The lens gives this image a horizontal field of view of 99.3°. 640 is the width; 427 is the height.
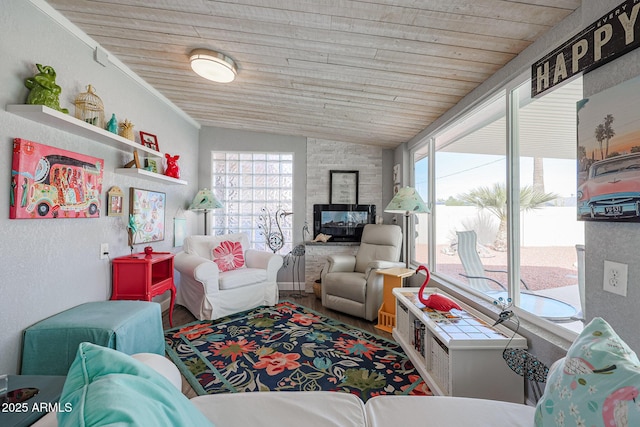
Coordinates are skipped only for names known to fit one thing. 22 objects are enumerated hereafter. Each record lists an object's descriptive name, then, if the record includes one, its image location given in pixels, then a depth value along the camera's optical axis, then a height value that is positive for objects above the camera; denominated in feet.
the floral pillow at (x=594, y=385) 2.03 -1.38
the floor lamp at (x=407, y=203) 8.55 +0.40
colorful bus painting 5.39 +0.68
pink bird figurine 6.67 -2.17
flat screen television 13.79 -0.19
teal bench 5.27 -2.46
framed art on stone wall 13.89 +1.43
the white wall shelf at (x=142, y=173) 8.08 +1.24
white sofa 2.98 -2.27
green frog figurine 5.46 +2.56
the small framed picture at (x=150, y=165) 9.30 +1.67
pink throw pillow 11.11 -1.72
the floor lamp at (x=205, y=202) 12.00 +0.54
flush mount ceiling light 7.04 +3.99
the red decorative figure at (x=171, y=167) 10.55 +1.84
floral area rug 6.14 -3.82
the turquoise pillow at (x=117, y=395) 1.50 -1.12
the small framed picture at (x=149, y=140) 9.38 +2.60
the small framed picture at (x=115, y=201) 7.88 +0.35
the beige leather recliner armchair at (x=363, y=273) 9.77 -2.34
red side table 7.84 -1.93
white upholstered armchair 9.50 -2.47
